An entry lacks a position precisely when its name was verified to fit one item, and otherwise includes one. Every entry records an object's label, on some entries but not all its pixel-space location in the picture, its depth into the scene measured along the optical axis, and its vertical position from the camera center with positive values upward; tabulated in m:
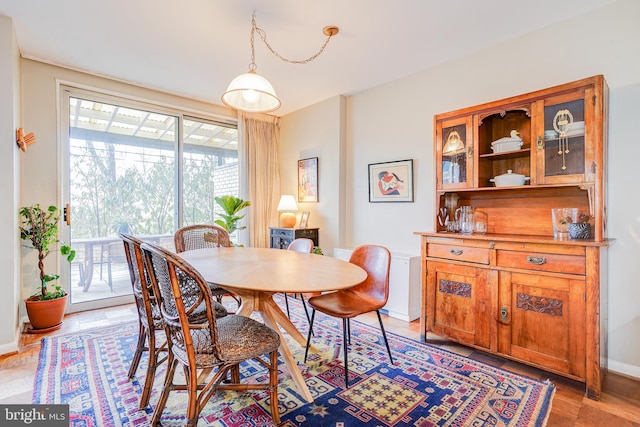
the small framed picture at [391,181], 3.50 +0.34
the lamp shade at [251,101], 2.48 +0.88
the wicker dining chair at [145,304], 1.66 -0.53
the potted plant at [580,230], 2.10 -0.14
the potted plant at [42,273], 2.88 -0.58
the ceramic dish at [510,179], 2.44 +0.24
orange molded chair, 2.16 -0.65
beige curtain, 4.65 +0.62
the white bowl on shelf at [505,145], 2.46 +0.51
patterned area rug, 1.68 -1.11
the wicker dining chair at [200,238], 2.99 -0.26
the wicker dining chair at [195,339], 1.37 -0.64
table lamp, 4.45 +0.02
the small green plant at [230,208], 4.14 +0.04
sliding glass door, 3.54 +0.38
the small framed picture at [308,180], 4.43 +0.45
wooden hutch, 1.97 -0.23
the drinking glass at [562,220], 2.20 -0.08
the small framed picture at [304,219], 4.46 -0.12
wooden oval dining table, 1.57 -0.36
